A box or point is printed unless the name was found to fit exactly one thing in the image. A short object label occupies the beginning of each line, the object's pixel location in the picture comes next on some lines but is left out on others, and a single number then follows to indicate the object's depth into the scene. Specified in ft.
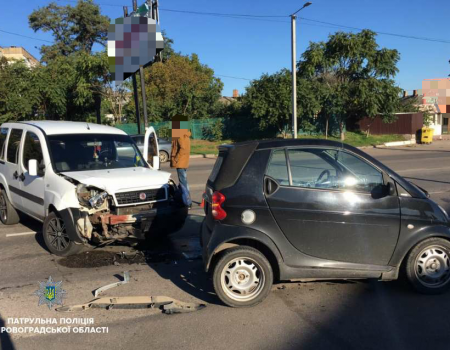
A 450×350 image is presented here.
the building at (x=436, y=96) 130.30
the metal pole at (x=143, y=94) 52.93
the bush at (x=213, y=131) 102.27
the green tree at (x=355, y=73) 96.94
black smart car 13.09
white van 17.21
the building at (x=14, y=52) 185.06
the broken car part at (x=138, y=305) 13.00
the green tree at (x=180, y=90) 109.91
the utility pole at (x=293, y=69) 71.20
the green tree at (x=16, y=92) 88.33
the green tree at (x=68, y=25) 164.66
